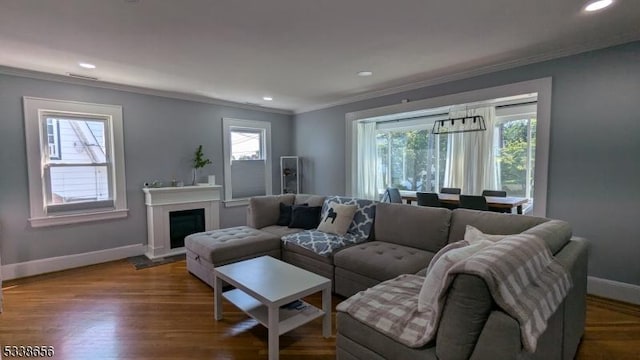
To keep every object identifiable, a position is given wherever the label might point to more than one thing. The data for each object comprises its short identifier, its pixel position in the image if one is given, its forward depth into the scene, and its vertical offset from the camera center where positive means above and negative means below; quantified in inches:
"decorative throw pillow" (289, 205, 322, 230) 151.0 -27.0
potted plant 188.9 +0.9
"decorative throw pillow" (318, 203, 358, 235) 135.3 -25.4
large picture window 128.9 +11.5
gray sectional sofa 47.2 -29.1
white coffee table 77.3 -35.3
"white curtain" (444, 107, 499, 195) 193.5 +3.2
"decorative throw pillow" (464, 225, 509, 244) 75.6 -19.1
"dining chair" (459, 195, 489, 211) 146.0 -19.1
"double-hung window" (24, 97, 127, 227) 139.8 +1.8
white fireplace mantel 165.0 -24.6
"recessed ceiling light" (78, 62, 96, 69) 125.5 +42.5
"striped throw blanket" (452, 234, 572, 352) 45.9 -20.1
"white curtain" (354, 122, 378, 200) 218.3 +1.5
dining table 145.4 -19.3
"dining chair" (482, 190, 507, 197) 171.2 -16.9
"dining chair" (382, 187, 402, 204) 197.5 -21.2
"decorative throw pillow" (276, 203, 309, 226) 159.0 -27.4
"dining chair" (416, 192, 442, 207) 166.2 -20.0
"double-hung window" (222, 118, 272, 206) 207.8 +3.7
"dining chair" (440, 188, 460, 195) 190.7 -17.3
